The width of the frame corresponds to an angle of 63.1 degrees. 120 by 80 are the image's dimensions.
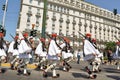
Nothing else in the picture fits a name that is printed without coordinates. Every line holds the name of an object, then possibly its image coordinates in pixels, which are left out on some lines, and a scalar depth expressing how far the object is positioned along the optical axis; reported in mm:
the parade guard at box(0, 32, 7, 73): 4614
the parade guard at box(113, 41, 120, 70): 6552
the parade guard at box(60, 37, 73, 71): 5701
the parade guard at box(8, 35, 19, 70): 5281
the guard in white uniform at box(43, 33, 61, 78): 4300
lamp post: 6729
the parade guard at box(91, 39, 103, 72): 5016
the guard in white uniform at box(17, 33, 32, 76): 4564
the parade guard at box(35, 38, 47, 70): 5375
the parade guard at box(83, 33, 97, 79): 4217
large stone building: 31351
